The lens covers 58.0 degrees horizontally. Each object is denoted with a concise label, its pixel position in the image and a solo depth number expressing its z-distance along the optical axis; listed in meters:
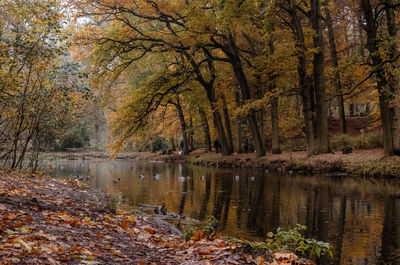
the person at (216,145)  33.75
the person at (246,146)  30.45
